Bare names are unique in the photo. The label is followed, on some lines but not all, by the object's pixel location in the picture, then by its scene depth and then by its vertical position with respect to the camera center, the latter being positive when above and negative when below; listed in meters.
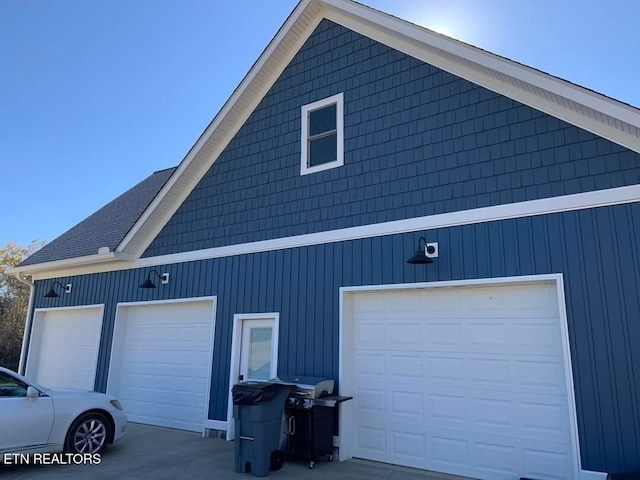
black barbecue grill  5.90 -1.04
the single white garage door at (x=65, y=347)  10.04 -0.29
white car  5.33 -1.03
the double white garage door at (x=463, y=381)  5.18 -0.49
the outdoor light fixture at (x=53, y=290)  10.45 +1.01
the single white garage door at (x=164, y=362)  8.31 -0.50
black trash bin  5.55 -1.06
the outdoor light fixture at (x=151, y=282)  8.84 +1.09
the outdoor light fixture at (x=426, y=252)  5.75 +1.14
